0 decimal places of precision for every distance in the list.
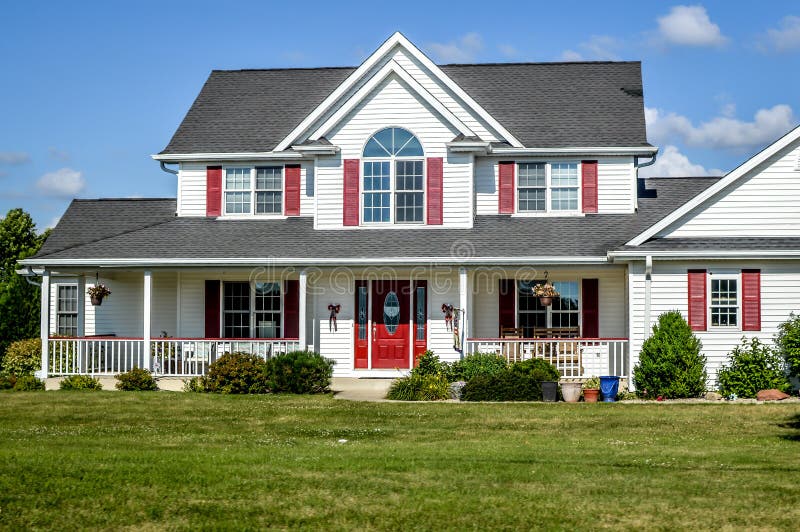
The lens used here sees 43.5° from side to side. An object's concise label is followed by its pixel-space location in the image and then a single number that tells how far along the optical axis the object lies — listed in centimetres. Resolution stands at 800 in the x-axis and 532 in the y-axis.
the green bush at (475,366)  2219
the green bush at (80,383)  2323
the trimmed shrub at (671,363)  2134
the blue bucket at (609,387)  2119
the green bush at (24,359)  2636
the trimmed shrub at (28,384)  2316
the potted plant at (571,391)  2104
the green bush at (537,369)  2141
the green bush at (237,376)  2241
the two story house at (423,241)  2225
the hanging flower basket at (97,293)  2534
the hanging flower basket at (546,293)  2369
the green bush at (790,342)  2103
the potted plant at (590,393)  2123
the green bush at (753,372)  2152
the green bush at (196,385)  2295
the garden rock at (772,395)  2064
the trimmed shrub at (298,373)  2227
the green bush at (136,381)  2316
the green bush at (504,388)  2108
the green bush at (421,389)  2128
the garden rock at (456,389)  2144
